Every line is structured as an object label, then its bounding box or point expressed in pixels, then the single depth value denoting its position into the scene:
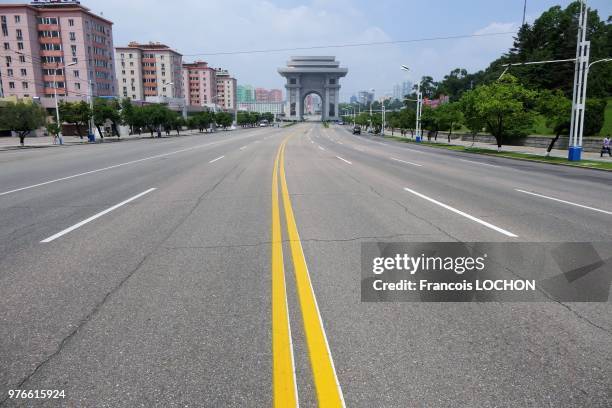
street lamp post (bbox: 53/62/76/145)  46.03
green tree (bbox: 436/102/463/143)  46.00
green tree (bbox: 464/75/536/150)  30.20
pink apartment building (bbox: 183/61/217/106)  176.00
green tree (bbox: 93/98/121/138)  55.72
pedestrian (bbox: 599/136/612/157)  28.83
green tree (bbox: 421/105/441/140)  52.24
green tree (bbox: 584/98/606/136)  39.69
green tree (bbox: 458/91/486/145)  32.84
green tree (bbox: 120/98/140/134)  62.09
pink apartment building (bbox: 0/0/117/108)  89.44
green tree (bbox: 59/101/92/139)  53.84
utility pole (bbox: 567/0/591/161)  22.83
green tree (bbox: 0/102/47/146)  40.66
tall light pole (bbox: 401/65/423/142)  49.91
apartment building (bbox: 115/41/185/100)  137.88
